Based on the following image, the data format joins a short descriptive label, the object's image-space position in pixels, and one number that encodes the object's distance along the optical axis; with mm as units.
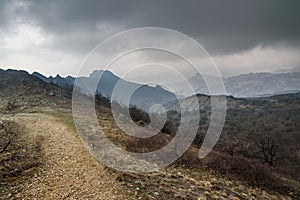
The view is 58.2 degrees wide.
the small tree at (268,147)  31728
